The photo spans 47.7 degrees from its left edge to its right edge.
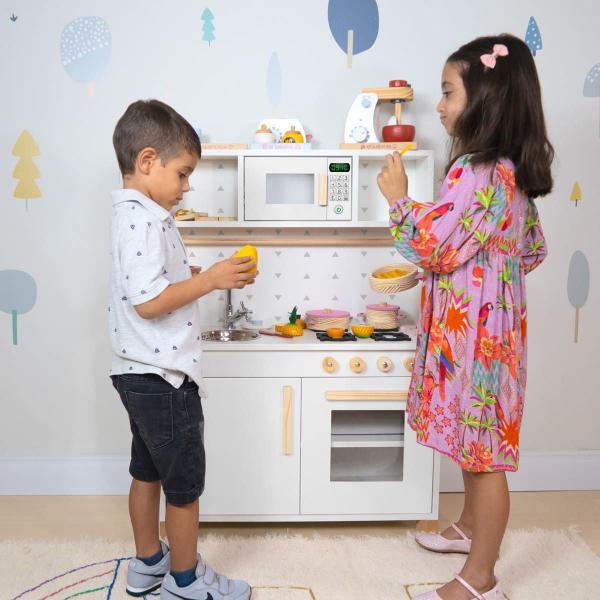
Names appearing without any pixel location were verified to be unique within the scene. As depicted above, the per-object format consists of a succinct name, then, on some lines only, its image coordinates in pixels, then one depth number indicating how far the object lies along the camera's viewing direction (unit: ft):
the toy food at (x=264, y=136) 7.44
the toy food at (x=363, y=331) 7.20
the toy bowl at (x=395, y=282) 6.91
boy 4.77
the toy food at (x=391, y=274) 7.36
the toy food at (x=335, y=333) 7.11
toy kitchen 6.89
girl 5.14
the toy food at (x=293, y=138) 7.50
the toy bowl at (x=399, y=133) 7.50
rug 5.91
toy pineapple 7.25
